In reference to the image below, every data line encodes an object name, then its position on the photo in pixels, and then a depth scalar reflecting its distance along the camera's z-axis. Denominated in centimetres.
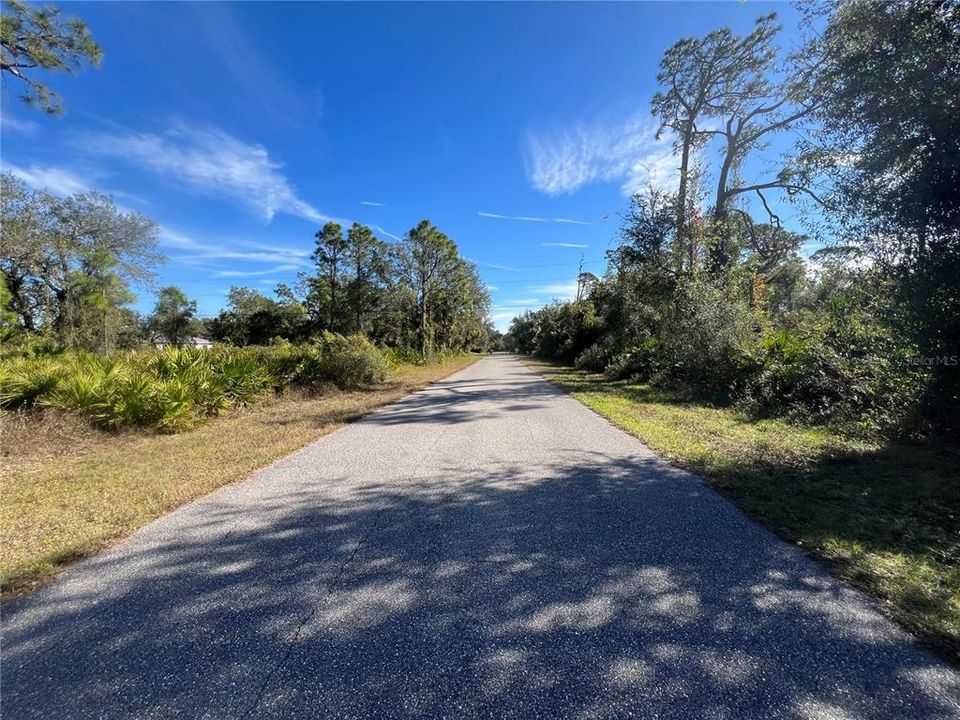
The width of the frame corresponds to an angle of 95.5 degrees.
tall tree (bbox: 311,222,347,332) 3722
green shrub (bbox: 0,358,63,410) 720
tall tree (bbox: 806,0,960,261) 489
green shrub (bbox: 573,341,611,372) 2206
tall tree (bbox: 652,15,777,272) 1609
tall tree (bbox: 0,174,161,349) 2209
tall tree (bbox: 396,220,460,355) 3338
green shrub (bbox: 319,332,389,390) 1444
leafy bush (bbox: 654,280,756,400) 1175
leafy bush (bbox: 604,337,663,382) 1584
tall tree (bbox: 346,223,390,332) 3766
